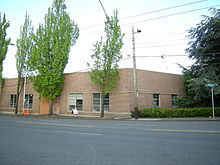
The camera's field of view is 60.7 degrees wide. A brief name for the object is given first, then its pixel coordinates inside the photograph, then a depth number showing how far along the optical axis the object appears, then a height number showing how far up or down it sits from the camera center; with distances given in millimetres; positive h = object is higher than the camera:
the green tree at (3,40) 31531 +9920
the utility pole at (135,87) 20383 +1261
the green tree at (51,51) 25734 +6500
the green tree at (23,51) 29691 +7429
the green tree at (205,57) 21156 +5067
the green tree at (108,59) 22500 +4766
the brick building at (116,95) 23734 +599
